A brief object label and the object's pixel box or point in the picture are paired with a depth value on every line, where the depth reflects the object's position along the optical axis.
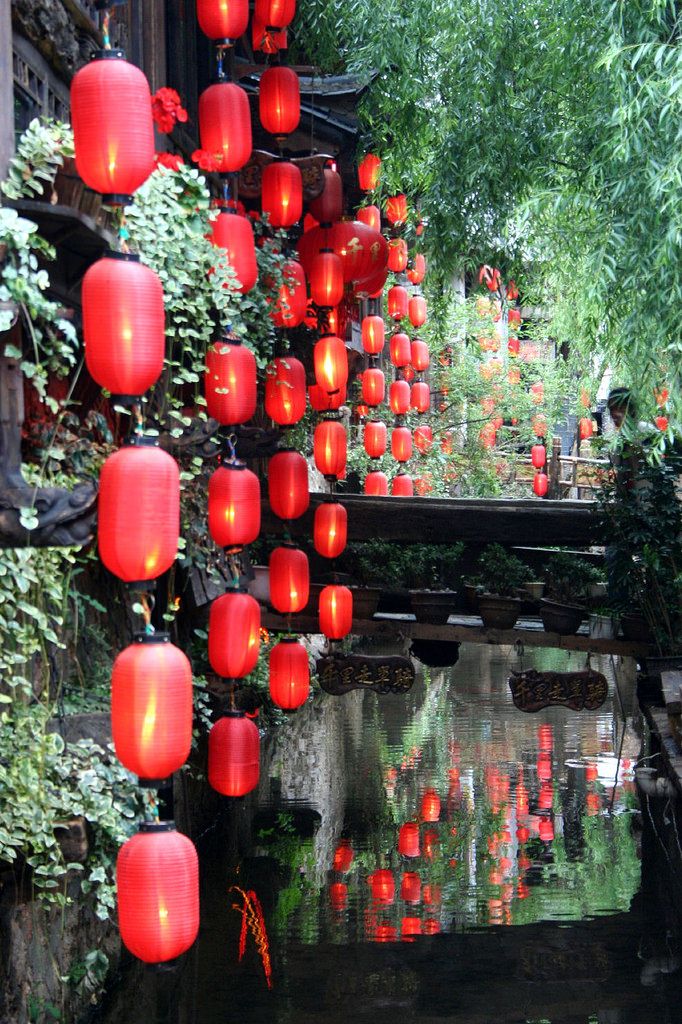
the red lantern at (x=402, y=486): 17.78
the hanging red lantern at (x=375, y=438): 15.31
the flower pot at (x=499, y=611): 12.48
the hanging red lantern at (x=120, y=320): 5.06
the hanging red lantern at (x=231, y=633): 8.41
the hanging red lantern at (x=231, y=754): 8.66
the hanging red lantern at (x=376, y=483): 17.06
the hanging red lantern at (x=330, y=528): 11.38
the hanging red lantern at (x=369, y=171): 11.93
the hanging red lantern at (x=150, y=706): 5.07
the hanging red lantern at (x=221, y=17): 8.08
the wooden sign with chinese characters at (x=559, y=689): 11.69
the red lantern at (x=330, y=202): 10.42
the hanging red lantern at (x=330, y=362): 10.77
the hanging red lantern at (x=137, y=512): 4.98
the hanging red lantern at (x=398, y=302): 15.84
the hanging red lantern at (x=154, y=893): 5.14
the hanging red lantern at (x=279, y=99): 9.45
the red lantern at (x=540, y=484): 25.47
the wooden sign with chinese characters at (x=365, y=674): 12.16
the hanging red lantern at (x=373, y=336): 14.05
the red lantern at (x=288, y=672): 10.33
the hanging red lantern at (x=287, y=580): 10.51
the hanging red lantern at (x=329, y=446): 11.27
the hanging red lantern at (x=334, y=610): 11.68
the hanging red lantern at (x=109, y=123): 4.99
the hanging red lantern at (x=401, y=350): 15.99
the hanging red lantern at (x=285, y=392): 9.86
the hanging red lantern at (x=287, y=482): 10.27
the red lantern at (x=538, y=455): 24.87
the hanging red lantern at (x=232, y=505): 8.32
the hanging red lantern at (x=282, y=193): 9.59
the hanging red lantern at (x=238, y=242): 7.91
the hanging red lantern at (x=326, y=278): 10.54
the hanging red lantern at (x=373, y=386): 14.60
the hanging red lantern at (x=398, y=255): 14.27
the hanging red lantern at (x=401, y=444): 16.47
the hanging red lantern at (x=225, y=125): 8.13
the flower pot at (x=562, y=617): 12.19
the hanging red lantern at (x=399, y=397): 15.92
